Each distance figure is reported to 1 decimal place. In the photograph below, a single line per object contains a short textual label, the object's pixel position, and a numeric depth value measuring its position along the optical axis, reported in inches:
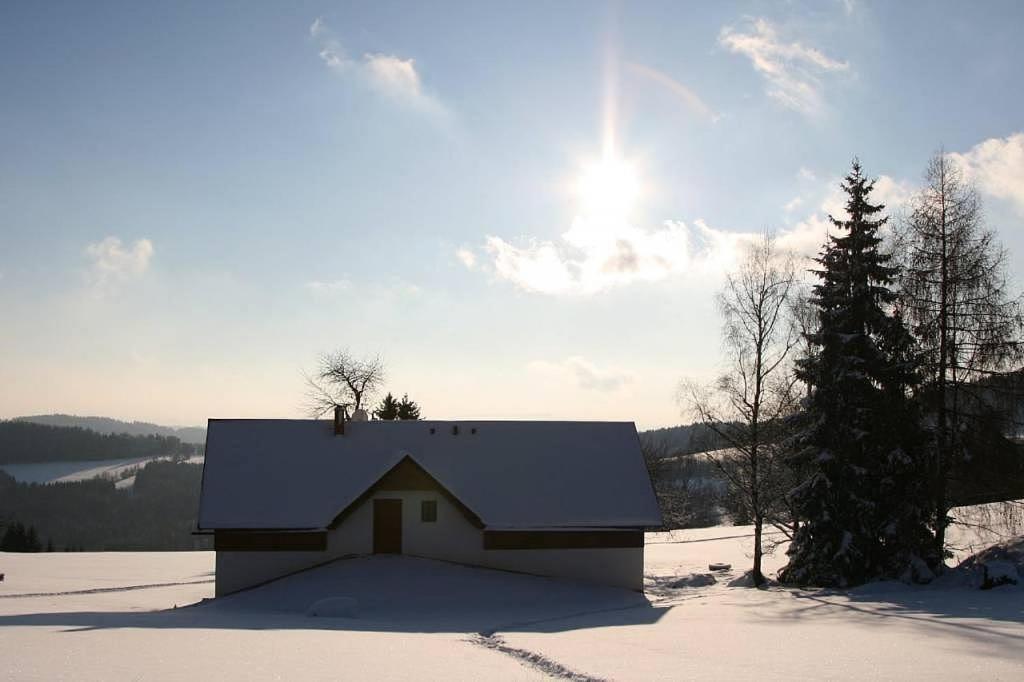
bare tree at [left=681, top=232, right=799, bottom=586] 1263.5
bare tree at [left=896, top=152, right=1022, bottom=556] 1076.5
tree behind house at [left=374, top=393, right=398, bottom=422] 2258.0
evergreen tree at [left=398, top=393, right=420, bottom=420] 2268.7
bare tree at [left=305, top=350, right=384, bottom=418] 2247.8
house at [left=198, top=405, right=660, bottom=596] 1214.9
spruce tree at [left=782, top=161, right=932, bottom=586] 1104.2
